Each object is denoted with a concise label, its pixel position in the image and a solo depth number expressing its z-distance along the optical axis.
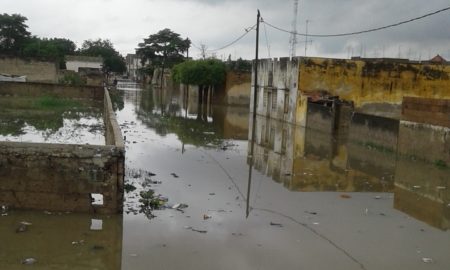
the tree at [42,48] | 67.44
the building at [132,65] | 119.44
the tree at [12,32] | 66.75
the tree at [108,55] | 100.00
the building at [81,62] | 78.62
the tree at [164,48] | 77.00
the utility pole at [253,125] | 10.74
